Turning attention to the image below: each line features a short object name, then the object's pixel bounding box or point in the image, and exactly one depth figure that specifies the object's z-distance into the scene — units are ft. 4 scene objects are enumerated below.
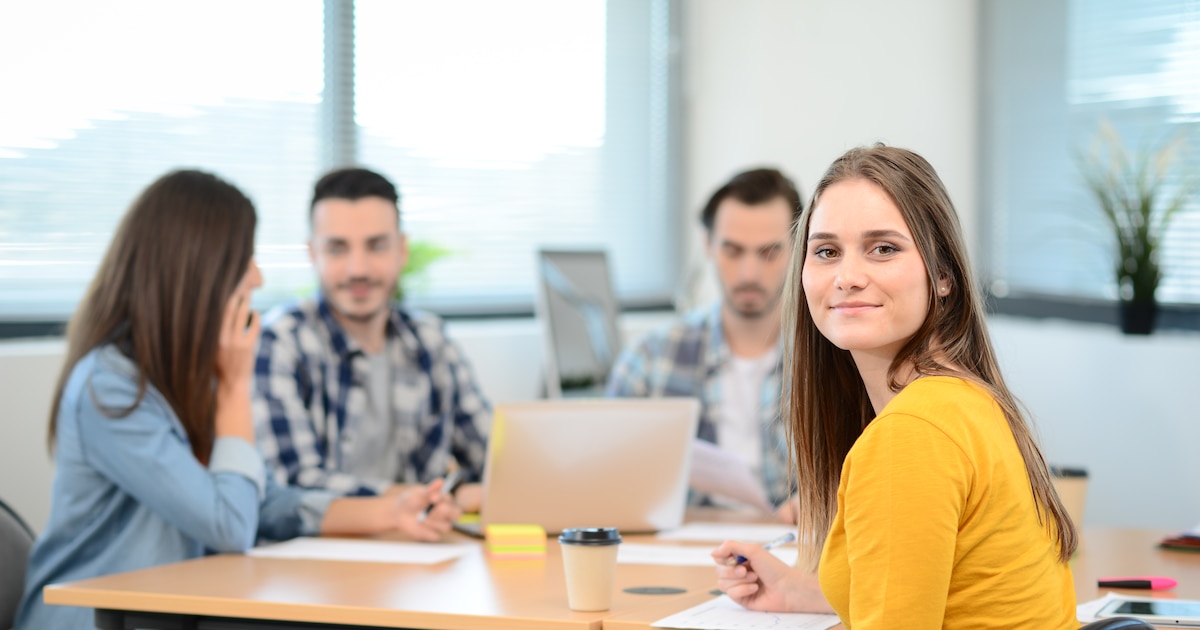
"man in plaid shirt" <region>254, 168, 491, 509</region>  9.44
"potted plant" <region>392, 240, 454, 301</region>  13.71
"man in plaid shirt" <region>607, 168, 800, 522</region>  10.46
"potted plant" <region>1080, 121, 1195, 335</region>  12.16
